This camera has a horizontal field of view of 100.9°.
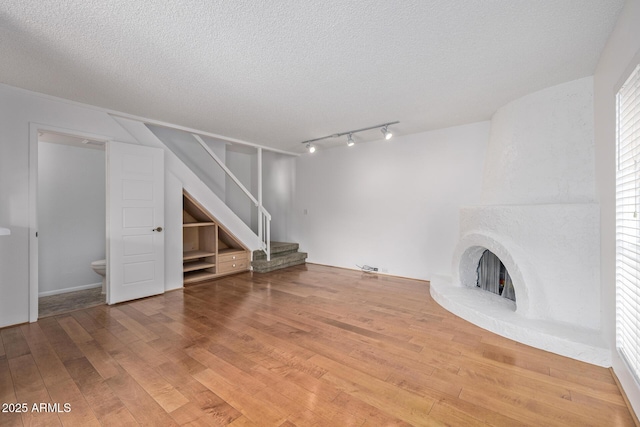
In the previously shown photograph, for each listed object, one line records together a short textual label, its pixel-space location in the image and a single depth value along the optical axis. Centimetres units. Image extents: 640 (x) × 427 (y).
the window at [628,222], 157
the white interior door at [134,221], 341
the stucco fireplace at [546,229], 234
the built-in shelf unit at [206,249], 464
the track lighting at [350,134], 405
